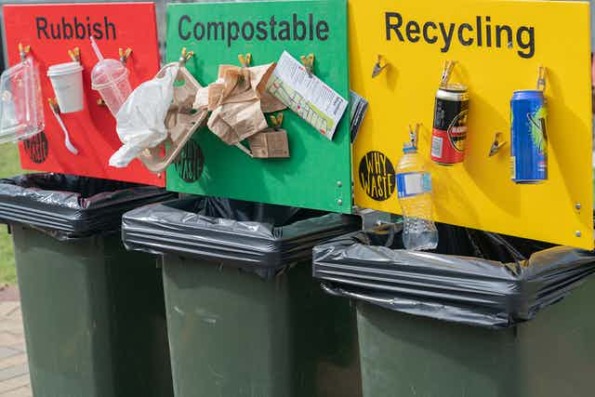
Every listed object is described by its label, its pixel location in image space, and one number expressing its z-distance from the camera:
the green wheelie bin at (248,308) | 5.27
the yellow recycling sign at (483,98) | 4.10
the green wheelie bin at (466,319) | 4.26
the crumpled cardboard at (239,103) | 5.29
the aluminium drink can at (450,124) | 4.37
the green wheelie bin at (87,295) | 6.34
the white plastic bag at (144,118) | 5.55
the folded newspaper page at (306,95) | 5.06
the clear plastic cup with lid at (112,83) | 6.09
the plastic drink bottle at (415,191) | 4.64
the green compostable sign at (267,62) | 5.07
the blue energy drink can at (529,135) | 4.09
